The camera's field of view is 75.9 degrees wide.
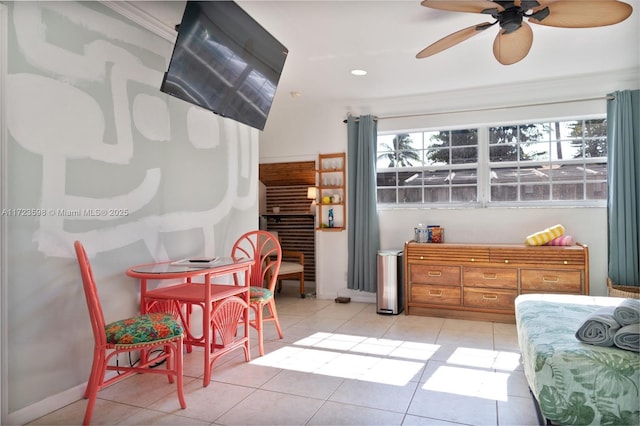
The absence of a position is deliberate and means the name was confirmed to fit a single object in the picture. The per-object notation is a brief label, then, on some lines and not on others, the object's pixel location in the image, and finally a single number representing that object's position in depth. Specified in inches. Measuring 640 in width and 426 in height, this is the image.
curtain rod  166.7
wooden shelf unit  208.8
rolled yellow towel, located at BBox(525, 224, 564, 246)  164.1
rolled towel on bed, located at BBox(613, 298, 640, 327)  72.8
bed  66.8
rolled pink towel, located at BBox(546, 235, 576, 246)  162.7
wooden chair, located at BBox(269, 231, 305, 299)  211.2
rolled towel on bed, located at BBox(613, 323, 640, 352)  70.0
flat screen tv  95.0
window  174.2
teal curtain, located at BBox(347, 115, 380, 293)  197.0
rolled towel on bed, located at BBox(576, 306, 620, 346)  72.8
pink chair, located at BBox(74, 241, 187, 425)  84.8
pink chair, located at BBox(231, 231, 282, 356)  129.3
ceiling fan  83.4
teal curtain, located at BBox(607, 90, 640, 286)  155.6
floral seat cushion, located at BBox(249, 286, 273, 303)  129.3
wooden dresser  157.1
